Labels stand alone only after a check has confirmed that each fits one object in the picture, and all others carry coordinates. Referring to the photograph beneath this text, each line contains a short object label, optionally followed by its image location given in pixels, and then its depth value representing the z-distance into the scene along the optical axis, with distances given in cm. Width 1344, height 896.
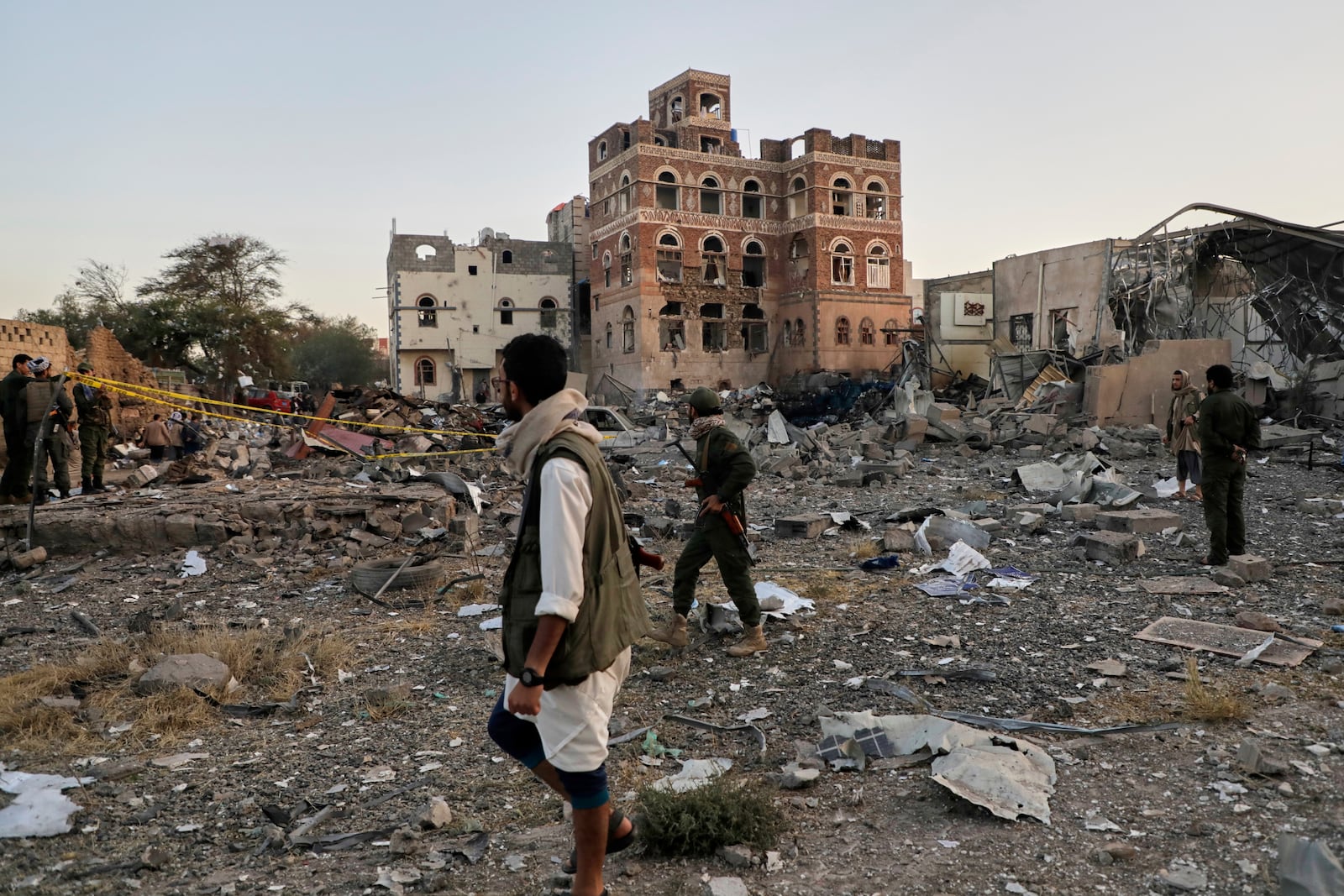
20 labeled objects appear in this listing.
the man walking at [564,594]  209
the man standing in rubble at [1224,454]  617
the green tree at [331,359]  5366
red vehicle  2534
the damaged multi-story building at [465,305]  3859
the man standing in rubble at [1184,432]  934
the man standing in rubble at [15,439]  853
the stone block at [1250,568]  595
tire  636
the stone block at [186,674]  426
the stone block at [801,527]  843
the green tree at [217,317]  3338
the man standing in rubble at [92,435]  1012
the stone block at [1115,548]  669
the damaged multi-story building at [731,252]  3500
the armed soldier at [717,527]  475
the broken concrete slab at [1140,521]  767
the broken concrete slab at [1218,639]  423
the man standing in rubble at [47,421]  857
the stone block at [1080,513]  848
